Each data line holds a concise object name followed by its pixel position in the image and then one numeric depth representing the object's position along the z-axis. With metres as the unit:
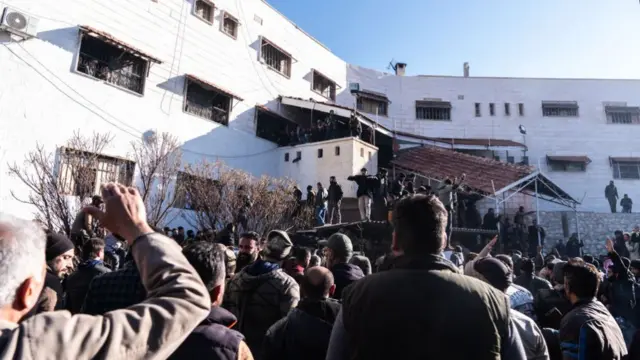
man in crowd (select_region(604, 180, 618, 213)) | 20.39
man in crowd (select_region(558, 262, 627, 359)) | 2.52
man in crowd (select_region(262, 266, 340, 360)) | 2.59
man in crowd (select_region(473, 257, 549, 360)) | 2.28
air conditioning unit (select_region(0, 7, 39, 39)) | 10.37
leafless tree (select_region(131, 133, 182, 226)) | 11.31
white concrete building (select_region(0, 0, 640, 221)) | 11.23
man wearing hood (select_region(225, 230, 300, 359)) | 3.18
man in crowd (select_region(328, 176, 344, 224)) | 13.70
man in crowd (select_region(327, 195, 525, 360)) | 1.56
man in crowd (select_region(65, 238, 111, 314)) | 3.49
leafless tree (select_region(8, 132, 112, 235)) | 9.73
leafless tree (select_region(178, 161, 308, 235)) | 12.48
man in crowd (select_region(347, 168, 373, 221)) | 13.03
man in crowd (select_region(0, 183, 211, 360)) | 1.04
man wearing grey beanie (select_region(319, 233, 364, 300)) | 3.46
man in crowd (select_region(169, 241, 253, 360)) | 1.93
